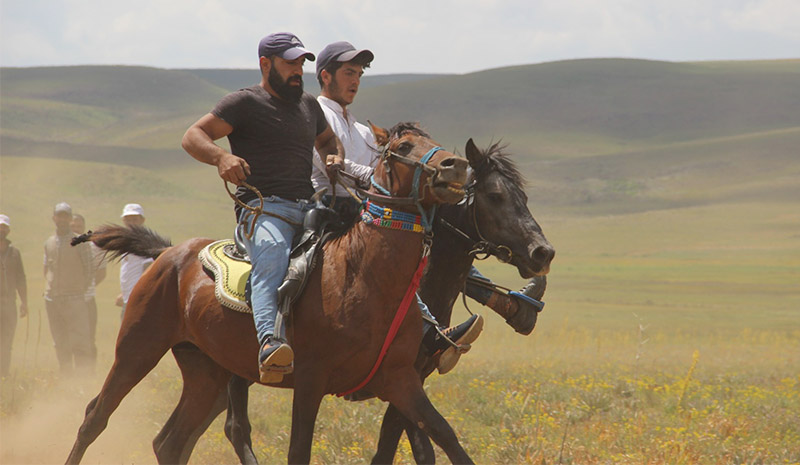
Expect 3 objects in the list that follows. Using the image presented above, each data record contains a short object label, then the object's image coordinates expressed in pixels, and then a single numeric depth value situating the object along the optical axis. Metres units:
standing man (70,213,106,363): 32.41
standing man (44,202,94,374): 31.73
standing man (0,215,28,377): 31.02
